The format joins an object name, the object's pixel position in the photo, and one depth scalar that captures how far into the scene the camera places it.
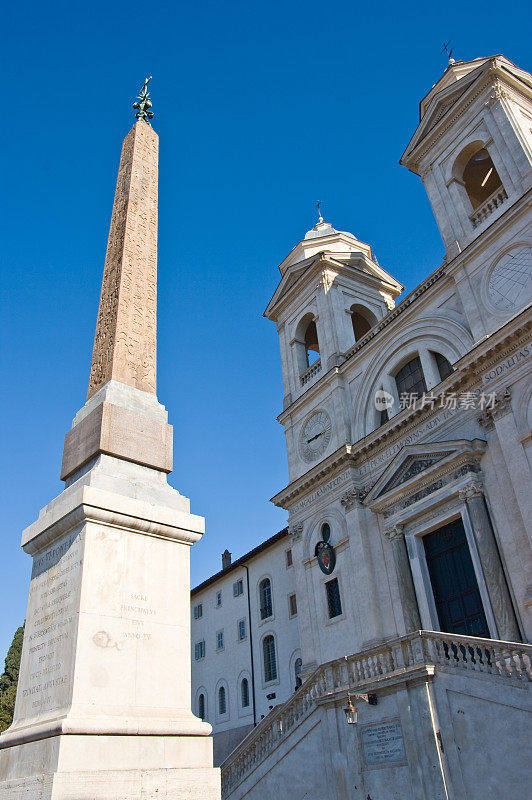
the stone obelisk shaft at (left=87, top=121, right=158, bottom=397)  8.78
